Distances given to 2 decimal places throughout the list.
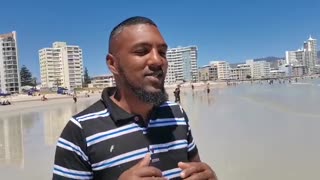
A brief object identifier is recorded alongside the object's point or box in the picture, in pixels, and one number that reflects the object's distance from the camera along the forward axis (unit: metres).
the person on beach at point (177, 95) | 24.52
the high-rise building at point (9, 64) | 88.54
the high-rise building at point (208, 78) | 145.47
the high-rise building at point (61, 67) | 113.39
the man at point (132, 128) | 1.21
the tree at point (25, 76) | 94.09
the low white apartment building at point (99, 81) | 105.09
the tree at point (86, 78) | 110.20
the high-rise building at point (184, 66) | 143.44
